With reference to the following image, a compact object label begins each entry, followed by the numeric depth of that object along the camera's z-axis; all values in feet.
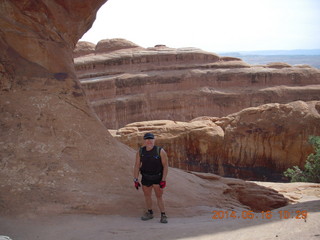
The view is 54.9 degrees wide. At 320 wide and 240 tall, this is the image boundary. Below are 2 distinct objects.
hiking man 15.33
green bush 35.88
